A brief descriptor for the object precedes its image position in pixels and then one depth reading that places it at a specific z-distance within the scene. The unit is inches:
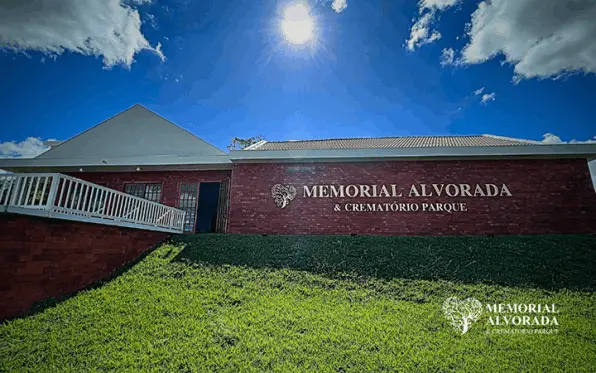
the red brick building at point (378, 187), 314.7
